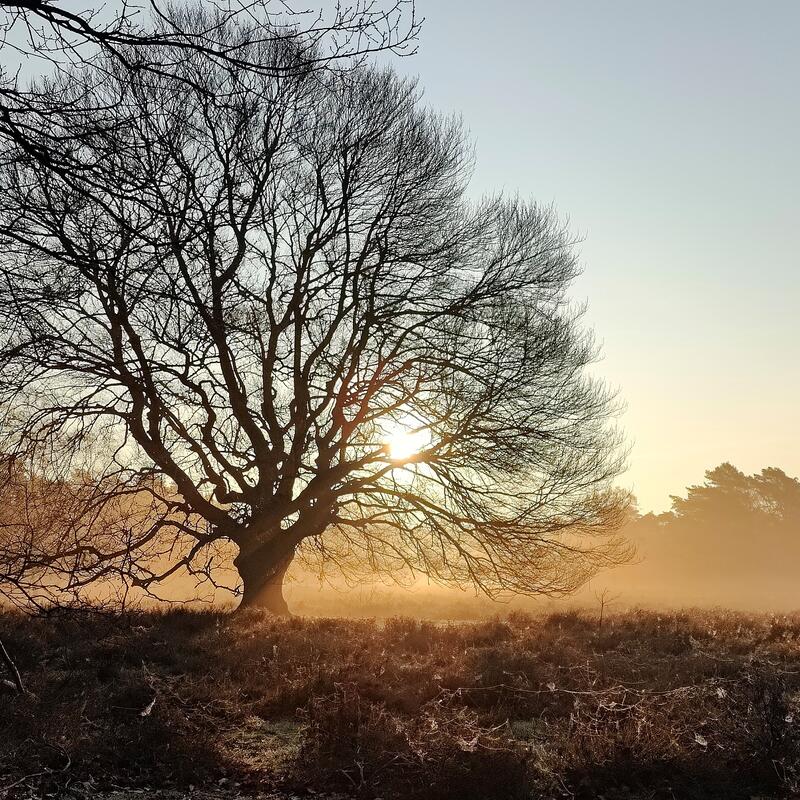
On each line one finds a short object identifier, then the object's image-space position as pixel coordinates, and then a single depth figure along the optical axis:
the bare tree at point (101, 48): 3.50
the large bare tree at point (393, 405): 12.98
